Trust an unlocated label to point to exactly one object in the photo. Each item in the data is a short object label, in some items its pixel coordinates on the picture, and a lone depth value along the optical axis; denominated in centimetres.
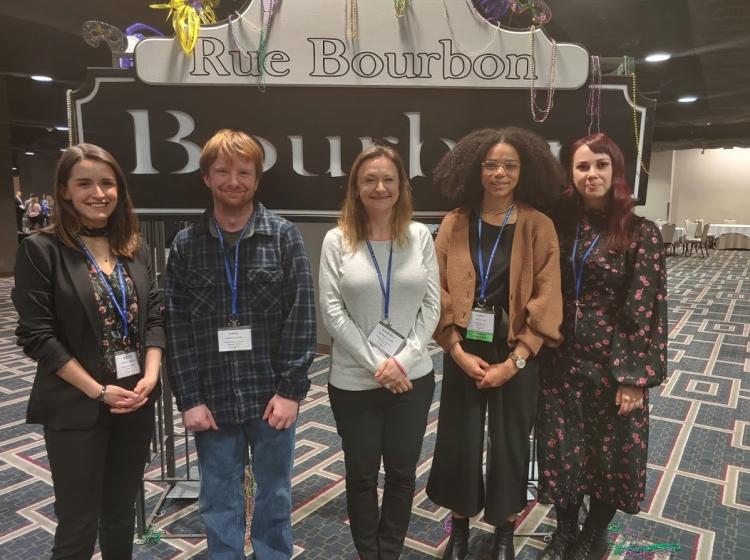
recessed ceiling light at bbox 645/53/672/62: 674
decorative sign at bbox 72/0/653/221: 209
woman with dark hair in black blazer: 144
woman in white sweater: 170
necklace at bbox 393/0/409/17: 205
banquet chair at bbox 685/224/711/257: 1434
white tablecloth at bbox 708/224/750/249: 1505
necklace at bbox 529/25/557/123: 213
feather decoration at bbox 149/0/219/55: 203
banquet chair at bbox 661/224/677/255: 1281
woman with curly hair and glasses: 179
